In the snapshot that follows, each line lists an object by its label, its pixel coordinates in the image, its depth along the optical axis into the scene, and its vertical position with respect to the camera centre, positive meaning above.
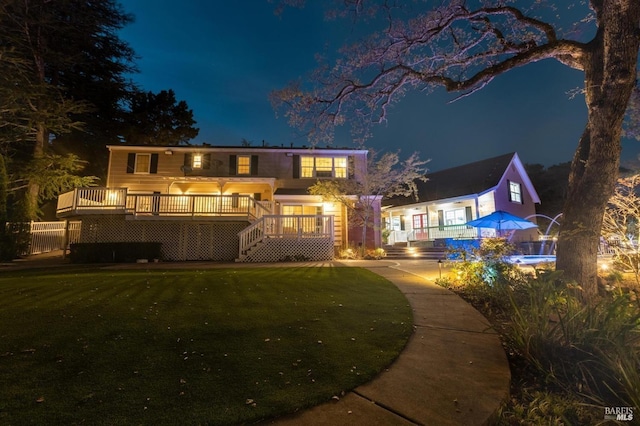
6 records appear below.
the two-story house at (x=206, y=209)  13.80 +1.66
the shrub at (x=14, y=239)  13.36 +0.16
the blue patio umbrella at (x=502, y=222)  13.99 +0.93
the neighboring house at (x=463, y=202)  19.58 +2.82
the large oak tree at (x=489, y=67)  5.60 +4.58
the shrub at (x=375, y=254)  15.27 -0.62
